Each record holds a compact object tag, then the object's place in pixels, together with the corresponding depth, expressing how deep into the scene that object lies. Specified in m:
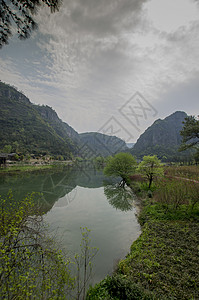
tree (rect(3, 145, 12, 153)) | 67.03
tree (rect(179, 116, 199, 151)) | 16.41
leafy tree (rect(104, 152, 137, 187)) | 29.86
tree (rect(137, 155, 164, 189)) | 20.98
